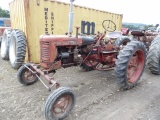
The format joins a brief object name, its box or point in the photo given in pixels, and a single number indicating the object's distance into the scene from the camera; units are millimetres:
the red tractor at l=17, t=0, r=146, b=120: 2750
